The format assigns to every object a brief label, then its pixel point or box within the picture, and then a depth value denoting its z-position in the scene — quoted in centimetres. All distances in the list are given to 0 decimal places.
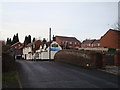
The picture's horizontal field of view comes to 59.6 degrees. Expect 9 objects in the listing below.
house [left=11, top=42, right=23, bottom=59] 5105
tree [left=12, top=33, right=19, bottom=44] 6053
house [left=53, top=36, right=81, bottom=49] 4743
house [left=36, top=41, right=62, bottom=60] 2908
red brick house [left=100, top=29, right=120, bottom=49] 2922
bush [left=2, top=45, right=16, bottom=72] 864
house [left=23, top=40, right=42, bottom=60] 4105
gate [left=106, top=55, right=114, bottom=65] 1421
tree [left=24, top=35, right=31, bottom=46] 5703
